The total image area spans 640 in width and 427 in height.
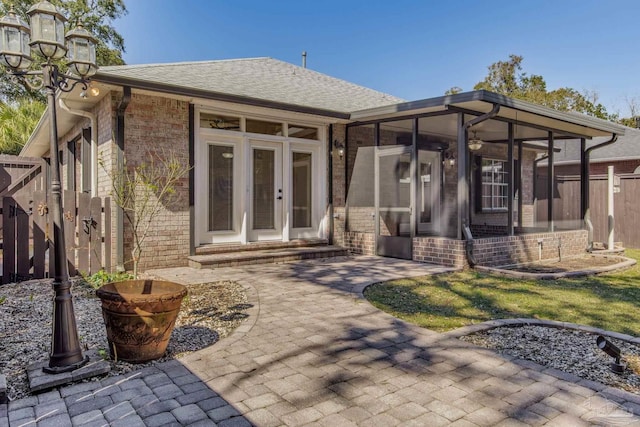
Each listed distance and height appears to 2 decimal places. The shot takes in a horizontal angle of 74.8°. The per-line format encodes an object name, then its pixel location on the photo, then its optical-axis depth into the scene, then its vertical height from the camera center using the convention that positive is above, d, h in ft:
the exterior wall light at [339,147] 30.22 +4.59
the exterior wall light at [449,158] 29.32 +3.67
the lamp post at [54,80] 9.74 +3.30
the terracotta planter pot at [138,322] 10.05 -2.69
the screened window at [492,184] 34.14 +2.17
